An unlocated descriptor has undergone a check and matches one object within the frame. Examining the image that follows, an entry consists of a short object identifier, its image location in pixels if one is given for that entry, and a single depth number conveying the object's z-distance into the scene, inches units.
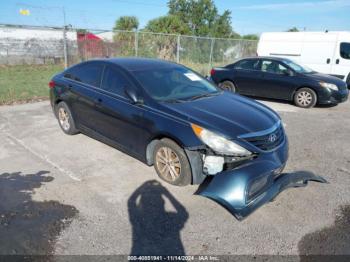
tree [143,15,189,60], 586.9
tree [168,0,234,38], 1673.2
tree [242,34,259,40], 1800.3
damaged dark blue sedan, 126.6
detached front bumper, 118.3
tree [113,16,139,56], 577.6
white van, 488.7
